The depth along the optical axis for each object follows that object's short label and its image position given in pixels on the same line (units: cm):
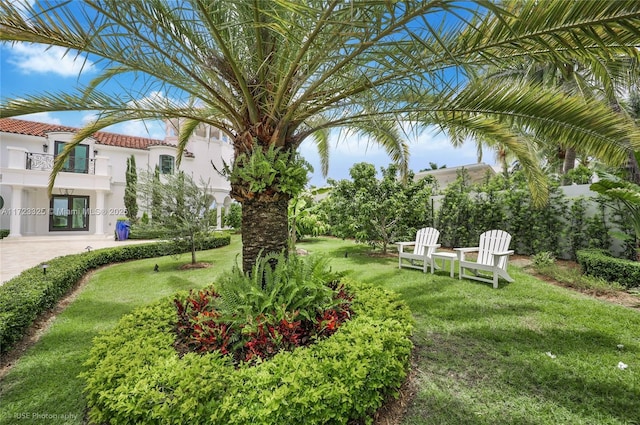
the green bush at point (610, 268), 620
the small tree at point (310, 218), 1532
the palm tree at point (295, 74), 235
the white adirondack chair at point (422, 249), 778
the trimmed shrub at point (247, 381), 208
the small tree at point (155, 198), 902
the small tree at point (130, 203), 1888
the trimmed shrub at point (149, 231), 899
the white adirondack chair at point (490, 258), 630
